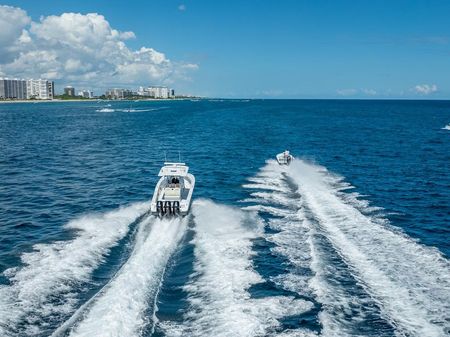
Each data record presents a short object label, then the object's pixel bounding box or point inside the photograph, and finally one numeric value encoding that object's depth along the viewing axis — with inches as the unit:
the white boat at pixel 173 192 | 1268.5
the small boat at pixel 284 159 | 2214.6
